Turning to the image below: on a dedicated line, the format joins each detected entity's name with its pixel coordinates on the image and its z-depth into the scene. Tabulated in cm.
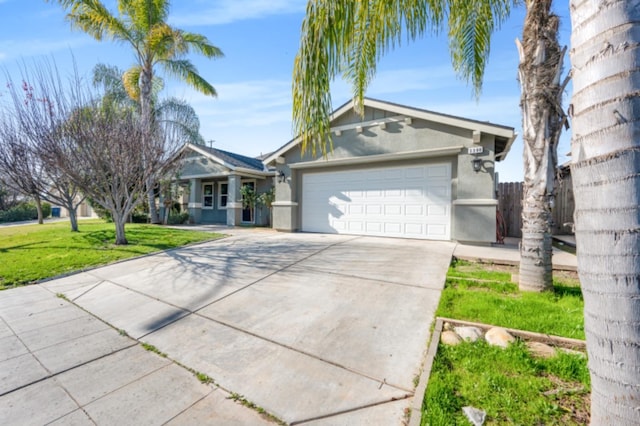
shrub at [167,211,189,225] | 1602
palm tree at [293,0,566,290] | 325
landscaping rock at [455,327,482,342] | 292
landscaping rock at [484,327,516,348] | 280
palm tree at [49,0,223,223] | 1177
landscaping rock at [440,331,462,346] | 287
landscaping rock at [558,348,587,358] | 256
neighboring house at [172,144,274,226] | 1456
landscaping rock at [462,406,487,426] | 185
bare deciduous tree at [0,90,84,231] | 822
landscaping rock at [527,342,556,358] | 264
